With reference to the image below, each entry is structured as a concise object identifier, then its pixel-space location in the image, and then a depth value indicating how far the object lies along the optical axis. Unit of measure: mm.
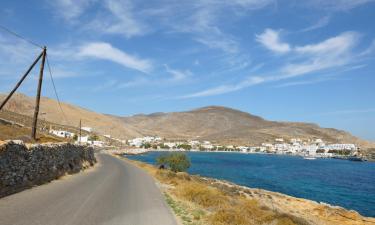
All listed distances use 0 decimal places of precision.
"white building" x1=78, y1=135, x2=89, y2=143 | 183400
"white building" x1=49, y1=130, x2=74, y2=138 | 151150
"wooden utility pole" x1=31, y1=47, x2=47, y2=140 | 30827
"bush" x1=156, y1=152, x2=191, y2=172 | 71562
